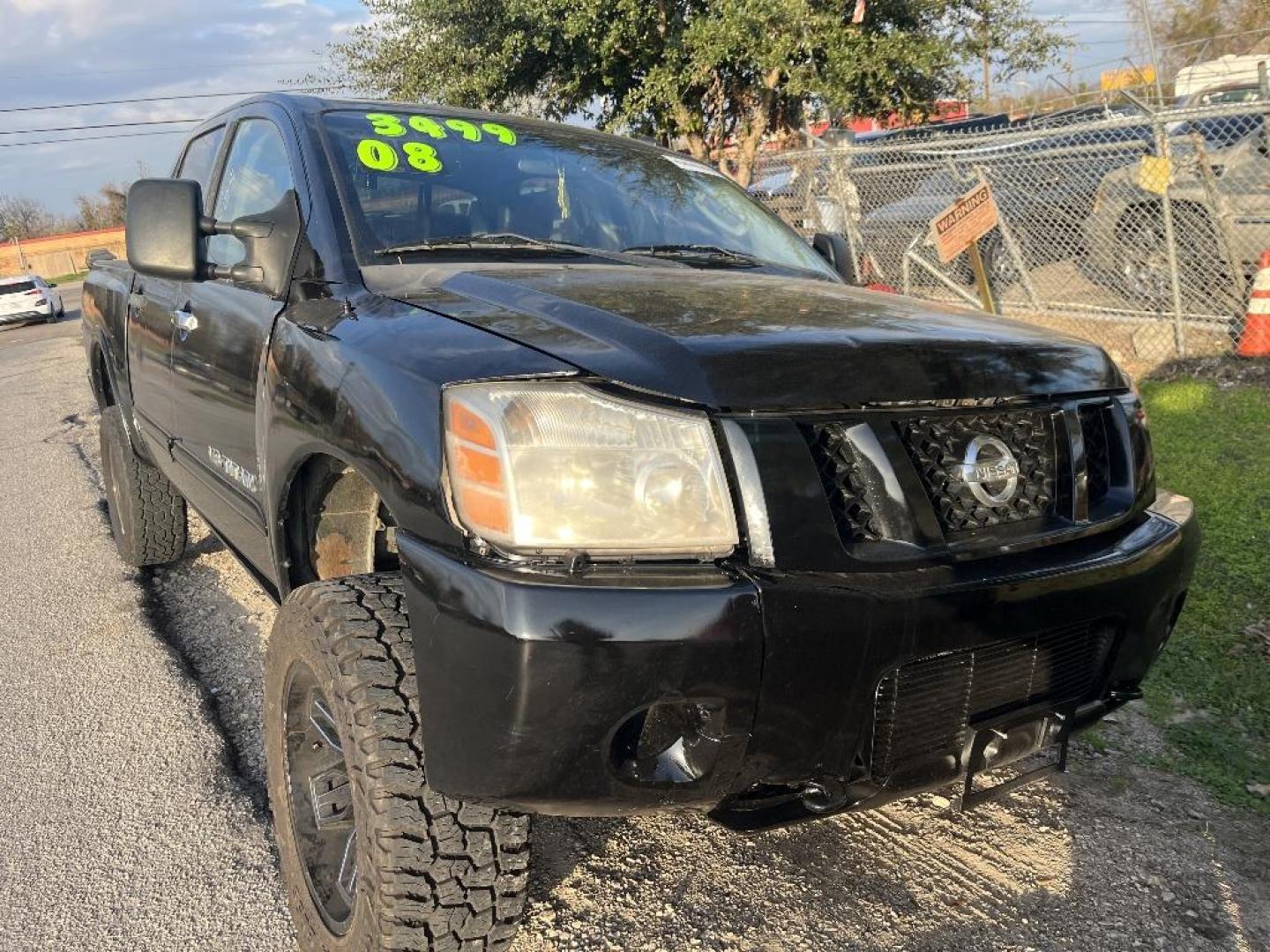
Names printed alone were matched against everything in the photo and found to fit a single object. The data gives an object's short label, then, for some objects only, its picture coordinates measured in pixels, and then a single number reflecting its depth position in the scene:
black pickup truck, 1.67
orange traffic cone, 7.08
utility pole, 11.55
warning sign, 5.48
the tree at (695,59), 12.04
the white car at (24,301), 25.72
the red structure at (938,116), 14.31
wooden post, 5.80
